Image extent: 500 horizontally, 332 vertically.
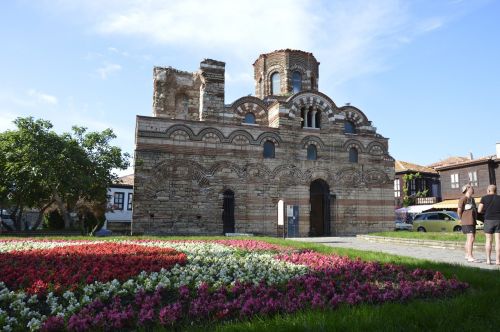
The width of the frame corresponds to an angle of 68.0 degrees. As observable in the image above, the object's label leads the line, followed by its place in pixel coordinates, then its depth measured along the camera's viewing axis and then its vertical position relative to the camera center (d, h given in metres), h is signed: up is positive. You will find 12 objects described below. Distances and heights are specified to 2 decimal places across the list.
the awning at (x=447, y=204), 37.72 +0.83
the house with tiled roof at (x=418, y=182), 47.12 +3.75
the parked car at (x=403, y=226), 34.88 -1.37
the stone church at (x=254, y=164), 20.30 +2.80
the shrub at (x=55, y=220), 30.66 -0.95
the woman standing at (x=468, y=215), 9.33 -0.08
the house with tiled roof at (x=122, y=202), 43.31 +0.84
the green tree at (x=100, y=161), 23.39 +3.09
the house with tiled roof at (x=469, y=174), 37.31 +3.96
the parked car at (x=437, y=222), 23.88 -0.67
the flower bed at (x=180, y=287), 4.10 -1.10
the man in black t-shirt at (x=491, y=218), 8.59 -0.13
